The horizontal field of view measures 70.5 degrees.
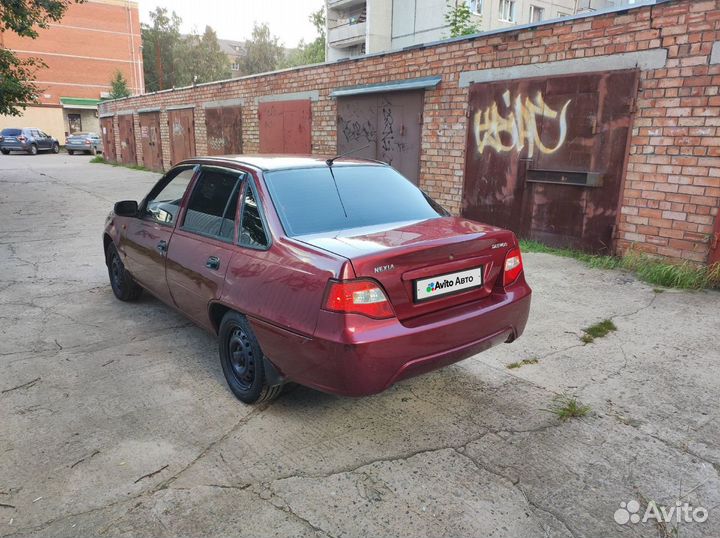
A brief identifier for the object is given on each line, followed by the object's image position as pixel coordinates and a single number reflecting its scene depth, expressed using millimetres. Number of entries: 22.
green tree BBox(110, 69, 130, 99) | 45500
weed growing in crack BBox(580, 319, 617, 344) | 4270
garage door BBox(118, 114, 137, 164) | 22328
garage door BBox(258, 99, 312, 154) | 11898
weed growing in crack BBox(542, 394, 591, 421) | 3061
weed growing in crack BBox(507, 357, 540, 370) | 3754
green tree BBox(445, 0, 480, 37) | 12883
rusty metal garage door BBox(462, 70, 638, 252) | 6438
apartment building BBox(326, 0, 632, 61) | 34438
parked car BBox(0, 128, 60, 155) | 31625
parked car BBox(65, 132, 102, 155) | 32969
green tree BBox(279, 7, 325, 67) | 52375
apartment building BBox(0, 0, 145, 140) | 48594
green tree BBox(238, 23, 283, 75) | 59844
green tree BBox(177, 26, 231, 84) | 56406
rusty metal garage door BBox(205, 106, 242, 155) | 14625
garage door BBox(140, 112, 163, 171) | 19734
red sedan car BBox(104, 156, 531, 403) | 2516
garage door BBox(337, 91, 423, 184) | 9156
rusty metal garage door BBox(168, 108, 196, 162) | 17094
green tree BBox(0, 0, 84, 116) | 12844
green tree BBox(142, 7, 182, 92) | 56812
